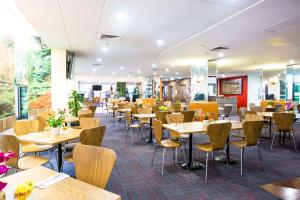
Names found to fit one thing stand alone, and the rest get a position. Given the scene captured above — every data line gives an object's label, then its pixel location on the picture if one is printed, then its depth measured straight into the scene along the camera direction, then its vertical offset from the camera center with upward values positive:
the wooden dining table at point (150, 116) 5.63 -0.53
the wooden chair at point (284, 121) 4.81 -0.56
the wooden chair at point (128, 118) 5.54 -0.60
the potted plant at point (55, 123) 3.10 -0.41
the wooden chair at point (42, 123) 4.46 -0.60
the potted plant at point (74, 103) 6.52 -0.20
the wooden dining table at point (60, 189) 1.26 -0.63
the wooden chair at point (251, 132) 3.42 -0.59
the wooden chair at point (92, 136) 2.70 -0.55
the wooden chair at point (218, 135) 3.12 -0.60
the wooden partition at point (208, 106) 9.20 -0.40
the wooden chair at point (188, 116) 5.51 -0.51
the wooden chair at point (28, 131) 3.46 -0.64
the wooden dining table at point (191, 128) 3.36 -0.55
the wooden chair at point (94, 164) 1.62 -0.56
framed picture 18.14 +1.06
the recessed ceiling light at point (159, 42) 6.59 +1.85
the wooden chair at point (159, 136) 3.54 -0.70
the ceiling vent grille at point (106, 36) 5.88 +1.82
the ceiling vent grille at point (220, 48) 7.41 +1.83
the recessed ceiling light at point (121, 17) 4.33 +1.78
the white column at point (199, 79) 10.74 +1.03
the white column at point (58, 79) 7.48 +0.66
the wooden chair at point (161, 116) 5.25 -0.49
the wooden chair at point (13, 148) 2.55 -0.66
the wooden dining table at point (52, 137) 2.77 -0.61
